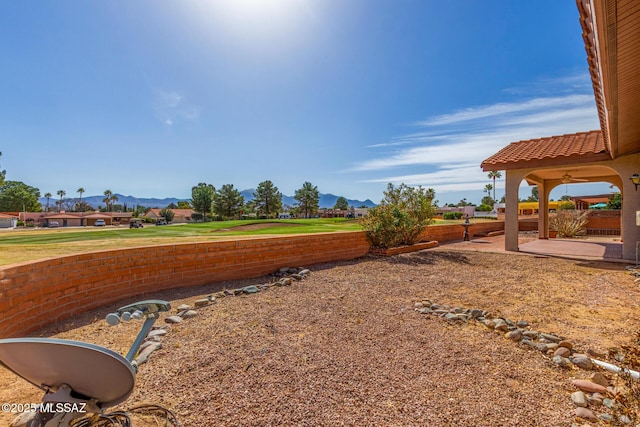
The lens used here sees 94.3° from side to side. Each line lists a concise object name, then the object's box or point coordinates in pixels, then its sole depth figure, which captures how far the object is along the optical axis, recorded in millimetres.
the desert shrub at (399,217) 9602
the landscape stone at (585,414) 2048
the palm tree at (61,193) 100981
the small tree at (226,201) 52938
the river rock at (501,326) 3586
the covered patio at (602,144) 3031
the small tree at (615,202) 22203
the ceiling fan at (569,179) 12613
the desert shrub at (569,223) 15212
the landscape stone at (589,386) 2347
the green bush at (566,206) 24747
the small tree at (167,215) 57500
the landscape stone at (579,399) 2197
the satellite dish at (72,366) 1271
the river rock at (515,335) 3337
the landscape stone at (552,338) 3242
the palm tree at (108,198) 93688
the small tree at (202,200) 53594
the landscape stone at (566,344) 3056
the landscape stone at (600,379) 2459
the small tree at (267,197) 57906
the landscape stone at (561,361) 2762
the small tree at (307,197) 66375
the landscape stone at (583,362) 2740
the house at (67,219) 50594
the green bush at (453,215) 43431
